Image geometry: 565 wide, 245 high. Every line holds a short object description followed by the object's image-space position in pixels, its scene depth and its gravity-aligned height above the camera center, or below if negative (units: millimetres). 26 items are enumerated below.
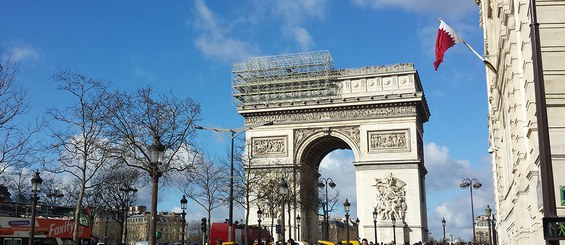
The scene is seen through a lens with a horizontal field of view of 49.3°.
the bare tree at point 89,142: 28302 +4440
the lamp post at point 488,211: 43788 +1722
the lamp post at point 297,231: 51191 +389
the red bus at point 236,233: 42556 +193
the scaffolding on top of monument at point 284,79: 55188 +14351
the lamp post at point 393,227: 45469 +640
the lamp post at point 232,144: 25781 +4064
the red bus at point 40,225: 25328 +456
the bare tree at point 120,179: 45884 +4405
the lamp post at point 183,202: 30542 +1637
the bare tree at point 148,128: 29125 +5132
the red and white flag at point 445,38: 19766 +6296
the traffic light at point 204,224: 35312 +648
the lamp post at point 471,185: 43328 +3560
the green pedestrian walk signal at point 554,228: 8516 +103
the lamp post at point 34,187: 20906 +1682
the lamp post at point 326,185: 51875 +4350
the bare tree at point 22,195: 56188 +4253
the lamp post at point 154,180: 16156 +1536
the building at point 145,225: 135575 +2357
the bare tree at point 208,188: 42688 +3335
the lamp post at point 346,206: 38594 +1832
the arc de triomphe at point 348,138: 49406 +8234
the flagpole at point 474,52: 17180 +5357
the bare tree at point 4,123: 21441 +3827
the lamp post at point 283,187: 25084 +1960
